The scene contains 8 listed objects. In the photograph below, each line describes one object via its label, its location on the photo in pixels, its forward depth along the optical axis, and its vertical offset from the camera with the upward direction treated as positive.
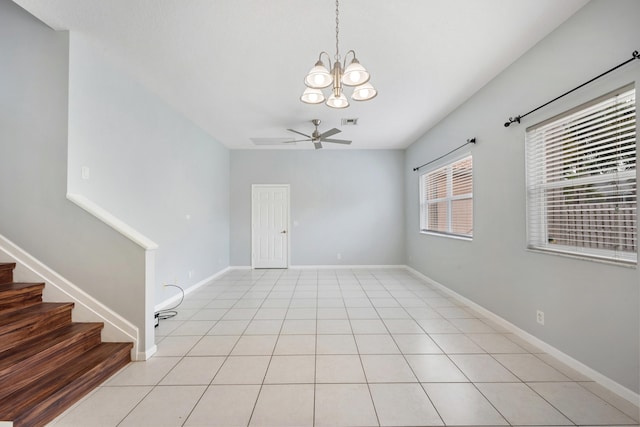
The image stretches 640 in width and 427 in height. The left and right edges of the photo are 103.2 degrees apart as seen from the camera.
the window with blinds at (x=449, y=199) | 3.62 +0.29
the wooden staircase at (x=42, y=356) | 1.50 -0.99
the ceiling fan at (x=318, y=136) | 3.99 +1.31
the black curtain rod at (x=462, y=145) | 3.29 +0.99
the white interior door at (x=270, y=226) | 6.01 -0.20
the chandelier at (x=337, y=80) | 1.75 +0.99
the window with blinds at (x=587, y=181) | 1.70 +0.28
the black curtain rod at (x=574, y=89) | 1.60 +0.99
